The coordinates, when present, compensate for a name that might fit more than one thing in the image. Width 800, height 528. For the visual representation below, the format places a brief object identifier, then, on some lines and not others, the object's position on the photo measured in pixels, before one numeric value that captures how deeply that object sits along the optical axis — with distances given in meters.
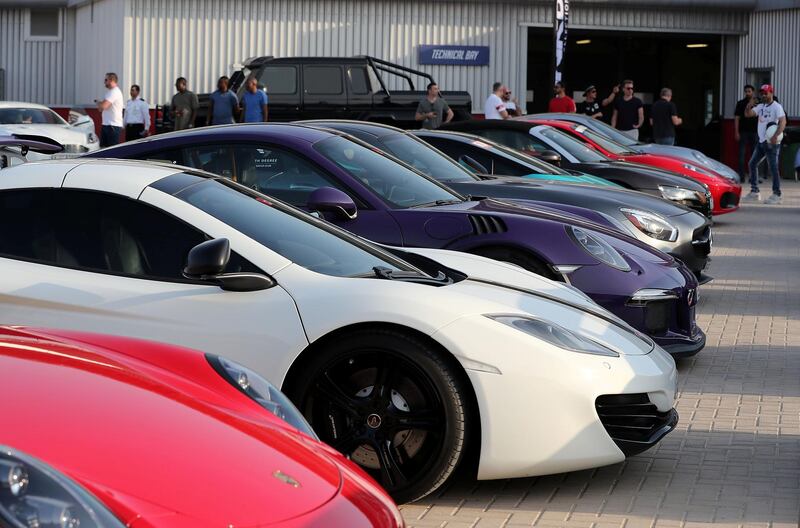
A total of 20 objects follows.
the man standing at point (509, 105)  23.02
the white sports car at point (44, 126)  20.75
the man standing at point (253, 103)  20.92
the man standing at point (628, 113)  23.20
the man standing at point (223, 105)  21.28
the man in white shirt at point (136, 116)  23.84
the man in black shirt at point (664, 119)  22.86
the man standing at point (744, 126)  24.62
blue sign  28.17
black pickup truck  21.81
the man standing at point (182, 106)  21.98
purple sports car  7.29
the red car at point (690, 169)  16.06
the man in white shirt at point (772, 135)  20.55
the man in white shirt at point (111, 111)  22.52
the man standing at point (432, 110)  20.66
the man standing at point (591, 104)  24.58
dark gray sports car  9.65
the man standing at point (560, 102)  23.45
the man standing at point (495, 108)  22.28
